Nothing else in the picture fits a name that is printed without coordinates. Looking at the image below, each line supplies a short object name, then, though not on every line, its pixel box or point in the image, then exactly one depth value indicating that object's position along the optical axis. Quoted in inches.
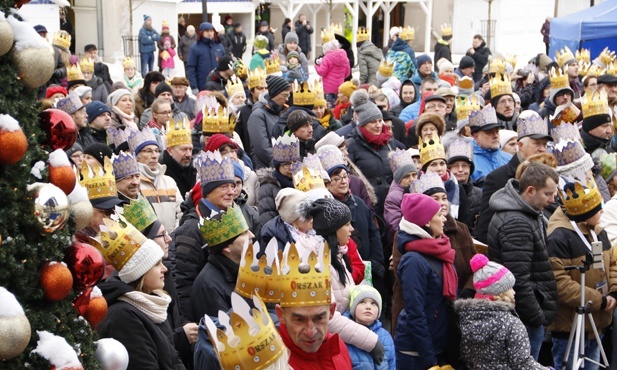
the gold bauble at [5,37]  215.0
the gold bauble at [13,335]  205.3
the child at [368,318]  357.1
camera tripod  478.8
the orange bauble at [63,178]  231.7
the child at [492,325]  398.8
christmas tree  215.8
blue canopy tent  1469.2
